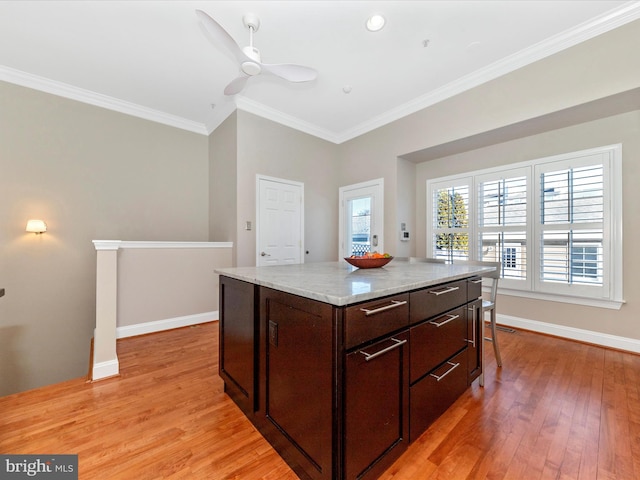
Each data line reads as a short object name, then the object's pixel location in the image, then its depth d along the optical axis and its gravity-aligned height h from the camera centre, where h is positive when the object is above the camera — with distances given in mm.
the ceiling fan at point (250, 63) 2055 +1578
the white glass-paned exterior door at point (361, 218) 4367 +364
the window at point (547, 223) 2869 +199
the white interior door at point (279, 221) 4066 +280
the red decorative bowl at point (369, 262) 1960 -169
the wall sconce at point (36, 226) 3189 +155
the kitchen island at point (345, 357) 1097 -594
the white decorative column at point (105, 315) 2244 -645
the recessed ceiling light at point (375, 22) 2399 +1970
